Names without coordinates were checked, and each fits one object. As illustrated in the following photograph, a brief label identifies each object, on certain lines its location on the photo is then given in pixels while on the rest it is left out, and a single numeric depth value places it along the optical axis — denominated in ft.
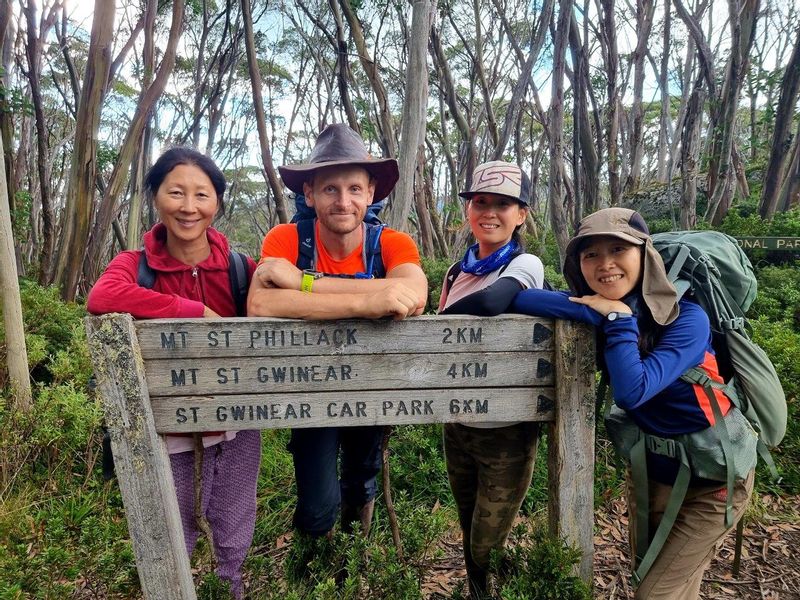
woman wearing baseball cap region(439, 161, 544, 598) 6.09
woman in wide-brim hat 4.87
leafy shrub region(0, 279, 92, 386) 14.02
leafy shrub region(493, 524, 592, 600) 5.36
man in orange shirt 5.02
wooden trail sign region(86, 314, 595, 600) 4.99
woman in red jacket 5.32
